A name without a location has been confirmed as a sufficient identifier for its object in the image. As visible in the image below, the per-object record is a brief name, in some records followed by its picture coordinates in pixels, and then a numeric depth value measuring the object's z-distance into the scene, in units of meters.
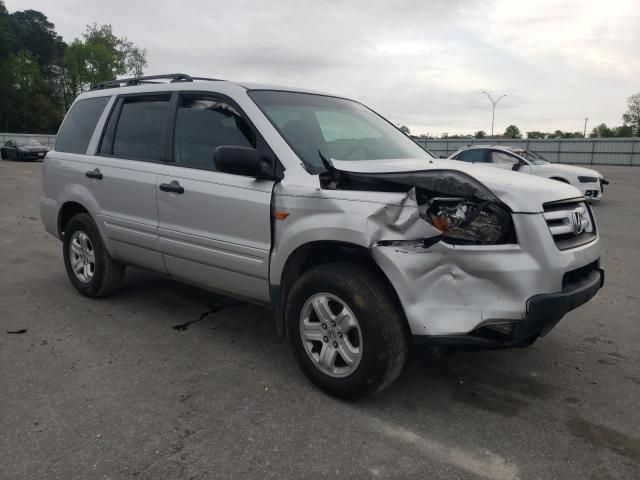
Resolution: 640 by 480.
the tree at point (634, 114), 88.68
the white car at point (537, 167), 12.41
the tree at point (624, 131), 83.32
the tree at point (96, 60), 73.69
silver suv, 2.60
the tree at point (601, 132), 90.50
